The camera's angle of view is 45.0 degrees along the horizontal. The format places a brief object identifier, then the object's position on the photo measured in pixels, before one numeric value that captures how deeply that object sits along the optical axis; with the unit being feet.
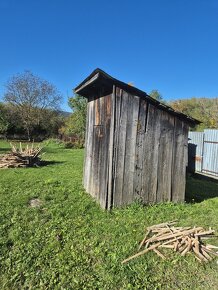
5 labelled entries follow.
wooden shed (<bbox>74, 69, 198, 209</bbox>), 21.50
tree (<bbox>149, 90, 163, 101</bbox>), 132.16
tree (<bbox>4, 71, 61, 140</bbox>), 127.34
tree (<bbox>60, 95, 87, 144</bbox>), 93.25
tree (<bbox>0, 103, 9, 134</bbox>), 116.47
